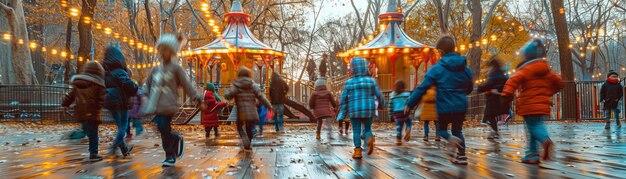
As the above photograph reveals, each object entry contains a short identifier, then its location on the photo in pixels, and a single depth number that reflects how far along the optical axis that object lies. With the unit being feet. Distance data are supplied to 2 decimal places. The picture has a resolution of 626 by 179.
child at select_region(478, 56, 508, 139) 31.36
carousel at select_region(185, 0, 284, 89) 82.48
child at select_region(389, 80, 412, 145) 34.04
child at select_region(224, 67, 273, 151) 25.61
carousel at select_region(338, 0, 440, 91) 83.15
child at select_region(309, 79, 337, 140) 36.51
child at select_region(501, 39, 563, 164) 19.34
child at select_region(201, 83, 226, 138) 39.14
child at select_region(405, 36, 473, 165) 18.74
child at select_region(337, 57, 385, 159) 22.74
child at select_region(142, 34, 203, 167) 19.02
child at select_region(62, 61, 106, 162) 21.62
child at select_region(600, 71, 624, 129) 42.88
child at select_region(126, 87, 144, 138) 34.16
